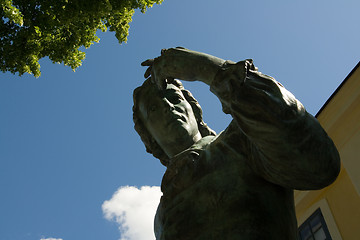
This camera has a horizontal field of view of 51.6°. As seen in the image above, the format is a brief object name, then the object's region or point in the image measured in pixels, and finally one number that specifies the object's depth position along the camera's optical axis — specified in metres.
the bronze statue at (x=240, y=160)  1.37
